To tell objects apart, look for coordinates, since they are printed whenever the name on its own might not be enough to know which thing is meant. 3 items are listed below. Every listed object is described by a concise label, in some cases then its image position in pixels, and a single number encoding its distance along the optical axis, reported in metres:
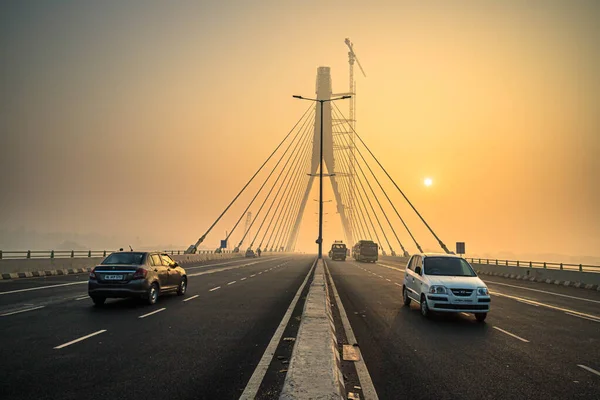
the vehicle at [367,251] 61.12
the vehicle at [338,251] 69.26
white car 12.27
